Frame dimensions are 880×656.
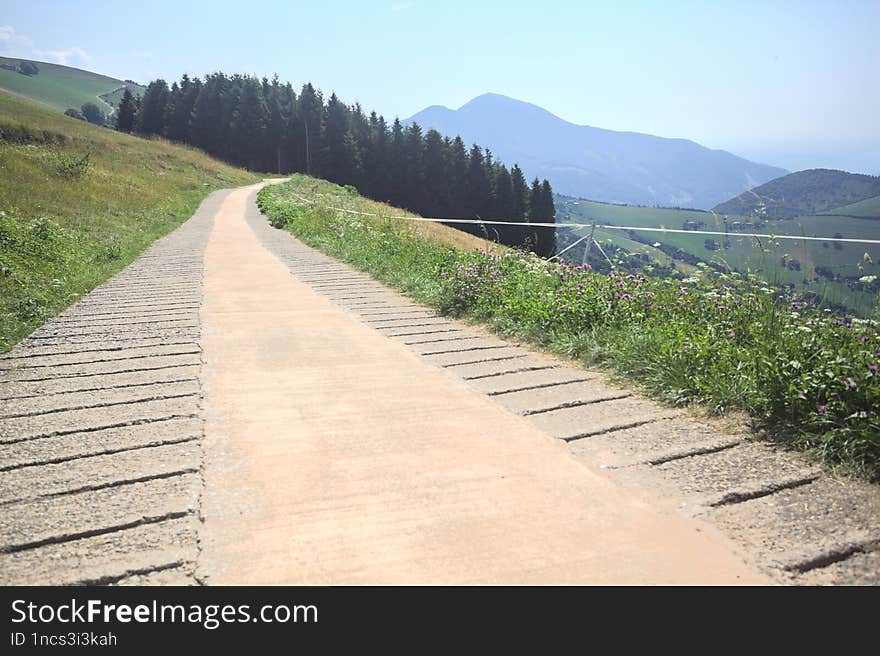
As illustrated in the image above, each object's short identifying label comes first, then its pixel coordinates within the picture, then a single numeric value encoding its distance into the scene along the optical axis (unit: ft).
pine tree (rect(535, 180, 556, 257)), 246.47
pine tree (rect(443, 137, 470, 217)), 269.44
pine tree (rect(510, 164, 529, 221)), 262.67
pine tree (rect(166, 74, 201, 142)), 279.08
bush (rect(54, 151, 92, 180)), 78.64
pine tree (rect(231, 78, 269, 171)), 274.77
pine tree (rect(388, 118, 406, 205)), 274.57
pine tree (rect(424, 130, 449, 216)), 272.51
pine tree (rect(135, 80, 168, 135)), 284.82
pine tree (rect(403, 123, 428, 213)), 273.54
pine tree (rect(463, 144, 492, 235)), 266.16
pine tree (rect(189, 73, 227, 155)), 274.57
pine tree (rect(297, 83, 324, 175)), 279.08
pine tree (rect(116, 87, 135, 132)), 290.15
